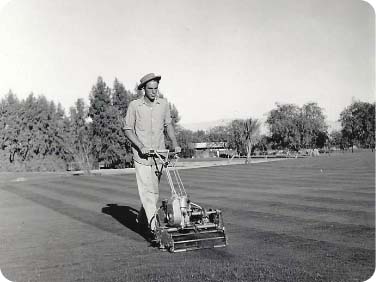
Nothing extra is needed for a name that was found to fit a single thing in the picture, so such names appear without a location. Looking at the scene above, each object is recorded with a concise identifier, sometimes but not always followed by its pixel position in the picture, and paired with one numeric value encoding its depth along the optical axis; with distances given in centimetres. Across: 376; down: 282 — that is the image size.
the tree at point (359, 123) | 8719
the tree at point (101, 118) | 5709
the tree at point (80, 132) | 4687
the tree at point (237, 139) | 8841
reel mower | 602
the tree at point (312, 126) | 10225
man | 711
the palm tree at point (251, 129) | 6715
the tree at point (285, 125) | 10225
